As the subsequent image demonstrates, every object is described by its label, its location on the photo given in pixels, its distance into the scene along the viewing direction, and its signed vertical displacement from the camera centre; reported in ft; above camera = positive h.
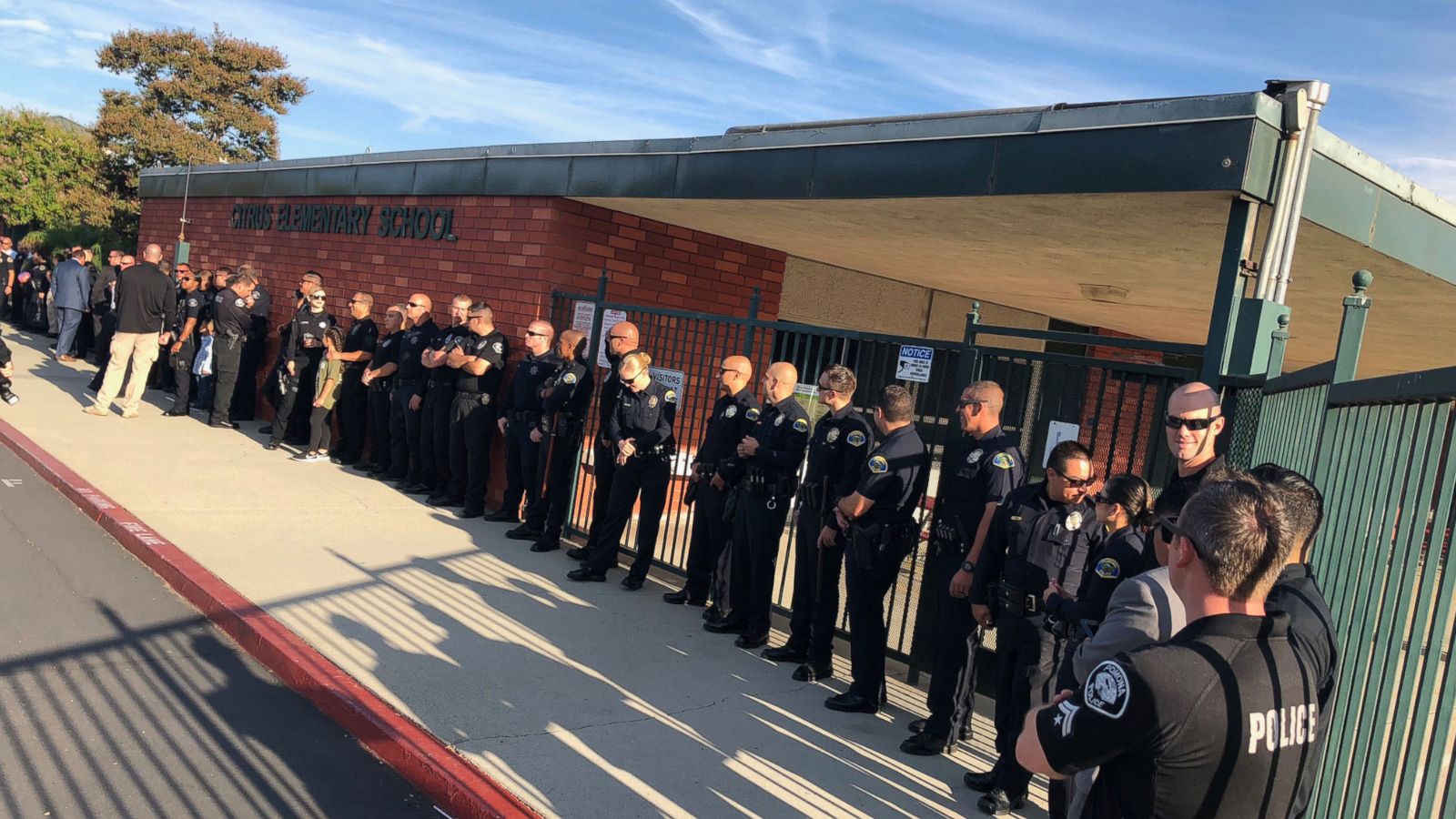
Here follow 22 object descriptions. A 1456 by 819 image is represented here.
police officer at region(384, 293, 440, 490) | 32.35 -2.68
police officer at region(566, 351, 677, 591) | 24.40 -2.70
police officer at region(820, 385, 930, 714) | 18.33 -2.65
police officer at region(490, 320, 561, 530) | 28.22 -2.39
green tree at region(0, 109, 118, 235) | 94.32 +6.88
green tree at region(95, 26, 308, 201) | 103.24 +18.44
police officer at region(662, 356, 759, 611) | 22.86 -2.74
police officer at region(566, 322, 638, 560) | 25.43 -2.28
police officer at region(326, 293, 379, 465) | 35.73 -2.72
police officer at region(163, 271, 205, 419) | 40.78 -2.99
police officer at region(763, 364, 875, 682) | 20.01 -2.33
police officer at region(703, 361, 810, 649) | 21.18 -2.50
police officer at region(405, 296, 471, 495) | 31.07 -2.89
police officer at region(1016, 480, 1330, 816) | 6.72 -1.76
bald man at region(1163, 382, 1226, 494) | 13.16 +0.03
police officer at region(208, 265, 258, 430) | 39.17 -2.02
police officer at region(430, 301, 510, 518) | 30.07 -2.05
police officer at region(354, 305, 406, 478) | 33.96 -2.59
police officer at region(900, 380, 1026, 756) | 16.98 -2.68
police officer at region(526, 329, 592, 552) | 27.30 -2.42
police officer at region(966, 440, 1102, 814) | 14.94 -2.37
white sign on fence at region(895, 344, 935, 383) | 20.88 +0.46
